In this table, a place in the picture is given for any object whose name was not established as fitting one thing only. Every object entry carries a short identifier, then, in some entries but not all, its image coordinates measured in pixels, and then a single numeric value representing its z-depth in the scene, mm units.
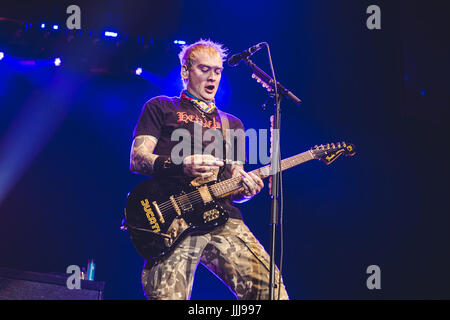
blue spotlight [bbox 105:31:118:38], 4613
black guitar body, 2545
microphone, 2684
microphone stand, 2293
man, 2543
